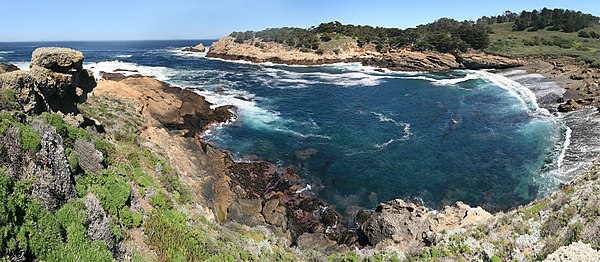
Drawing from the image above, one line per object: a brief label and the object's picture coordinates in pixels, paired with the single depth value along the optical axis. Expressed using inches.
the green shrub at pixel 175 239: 424.2
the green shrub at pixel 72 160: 439.8
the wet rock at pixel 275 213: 843.1
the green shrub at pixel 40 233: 299.3
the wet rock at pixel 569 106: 1669.5
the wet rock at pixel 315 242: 761.9
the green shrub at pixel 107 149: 559.1
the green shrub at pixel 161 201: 516.1
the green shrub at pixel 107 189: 432.5
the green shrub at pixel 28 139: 366.0
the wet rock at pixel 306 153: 1230.4
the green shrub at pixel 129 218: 435.8
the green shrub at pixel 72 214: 359.3
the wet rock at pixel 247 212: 822.5
